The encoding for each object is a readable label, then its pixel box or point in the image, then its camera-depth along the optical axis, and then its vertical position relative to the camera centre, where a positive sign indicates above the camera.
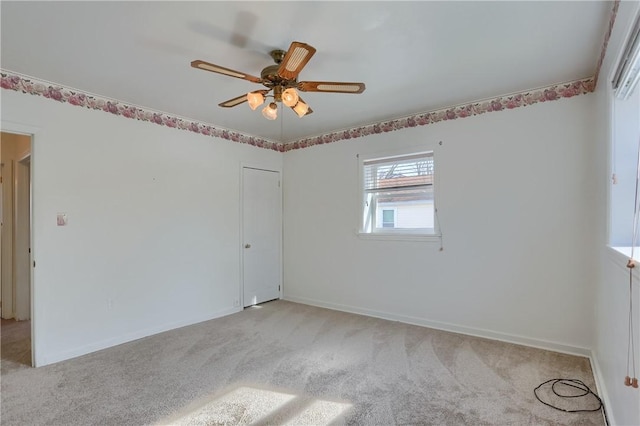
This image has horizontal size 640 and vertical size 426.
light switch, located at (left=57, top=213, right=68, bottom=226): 2.96 -0.07
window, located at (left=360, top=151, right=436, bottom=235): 3.83 +0.22
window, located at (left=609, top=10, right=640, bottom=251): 1.92 +0.34
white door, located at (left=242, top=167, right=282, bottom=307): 4.61 -0.33
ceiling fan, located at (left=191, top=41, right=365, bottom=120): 1.98 +0.90
